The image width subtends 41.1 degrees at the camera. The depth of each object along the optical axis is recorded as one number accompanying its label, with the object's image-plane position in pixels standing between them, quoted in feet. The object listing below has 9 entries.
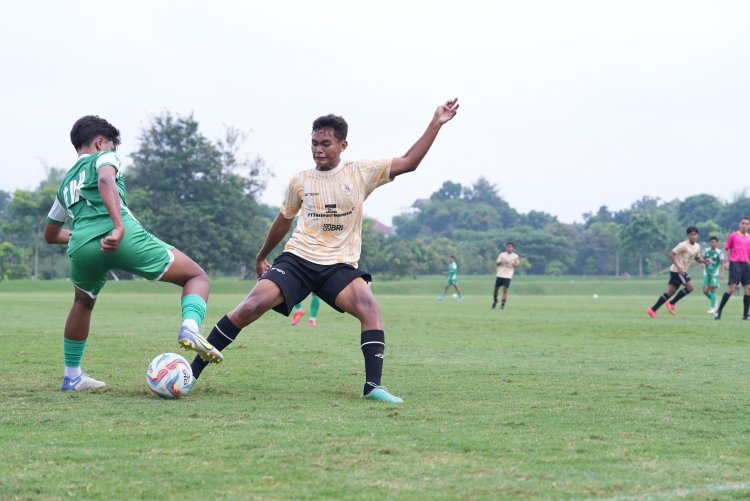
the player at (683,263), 72.54
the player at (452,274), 141.18
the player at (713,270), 81.20
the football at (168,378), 22.48
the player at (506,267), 97.19
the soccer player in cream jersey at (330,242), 24.18
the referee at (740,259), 68.85
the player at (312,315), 60.34
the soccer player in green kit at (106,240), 22.20
